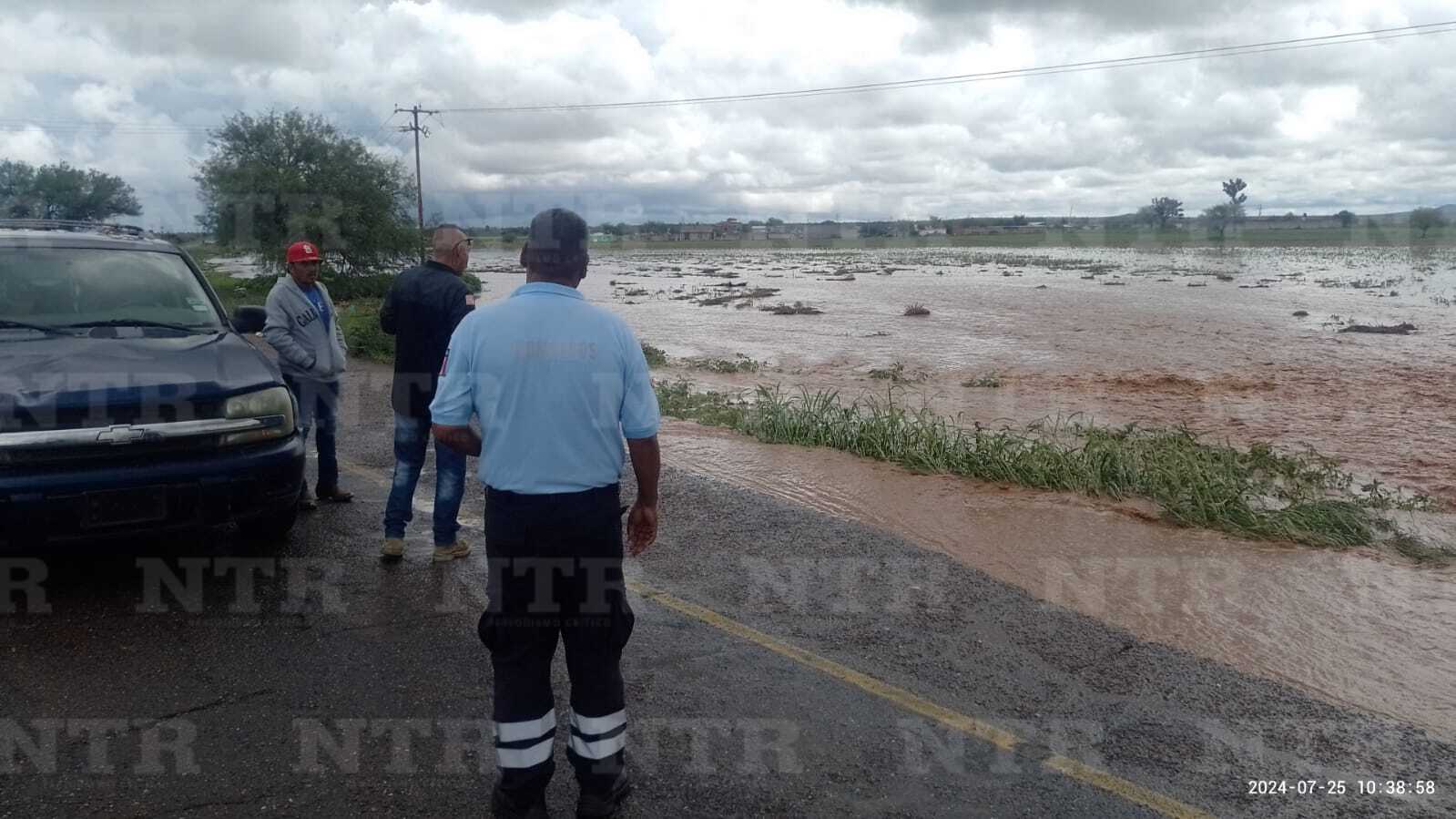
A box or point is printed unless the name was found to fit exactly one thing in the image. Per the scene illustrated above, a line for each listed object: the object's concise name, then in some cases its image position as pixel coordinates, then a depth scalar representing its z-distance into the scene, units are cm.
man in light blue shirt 295
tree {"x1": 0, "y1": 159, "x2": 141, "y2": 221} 4922
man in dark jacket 522
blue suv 439
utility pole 3738
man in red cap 614
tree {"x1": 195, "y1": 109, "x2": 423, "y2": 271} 3254
